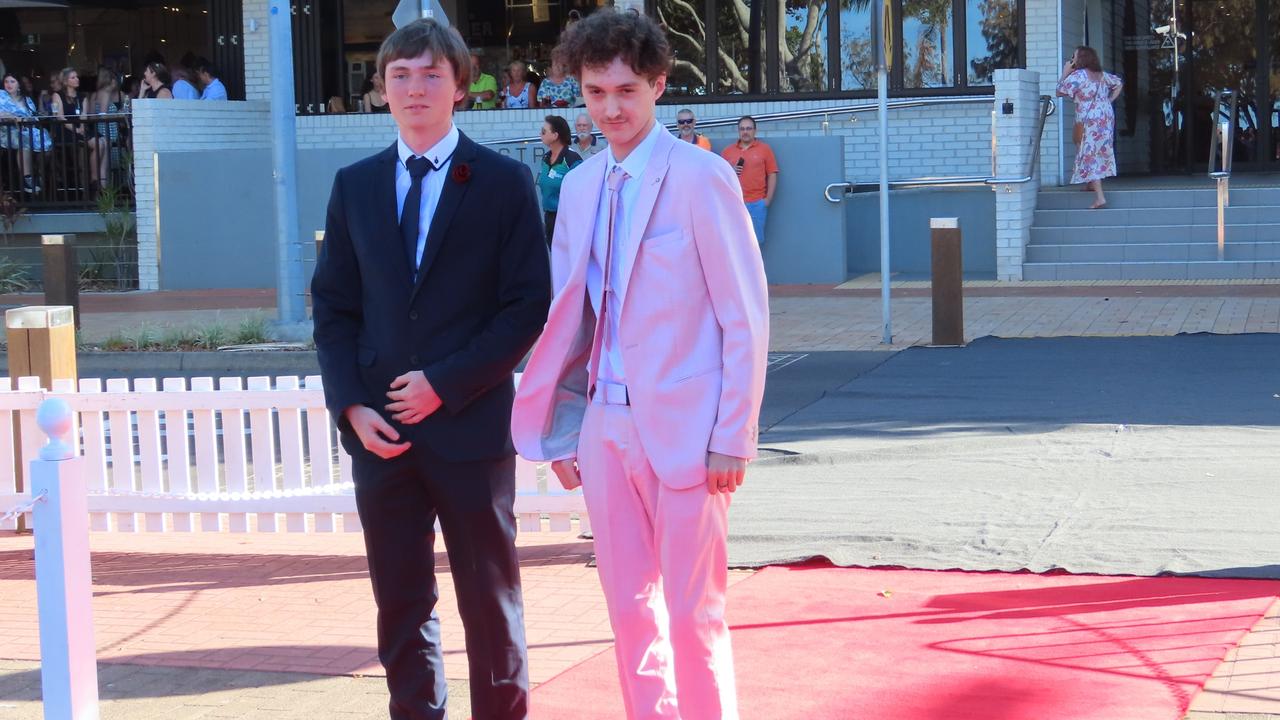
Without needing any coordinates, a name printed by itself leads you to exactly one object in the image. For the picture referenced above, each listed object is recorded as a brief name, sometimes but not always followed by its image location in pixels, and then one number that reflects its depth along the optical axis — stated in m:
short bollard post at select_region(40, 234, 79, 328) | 14.96
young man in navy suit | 3.89
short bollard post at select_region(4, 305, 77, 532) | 7.25
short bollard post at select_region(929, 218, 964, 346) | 12.51
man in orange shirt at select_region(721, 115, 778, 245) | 18.23
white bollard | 3.80
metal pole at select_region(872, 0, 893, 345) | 12.12
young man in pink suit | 3.51
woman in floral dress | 18.17
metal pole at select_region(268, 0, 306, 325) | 13.99
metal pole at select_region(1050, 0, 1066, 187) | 19.66
